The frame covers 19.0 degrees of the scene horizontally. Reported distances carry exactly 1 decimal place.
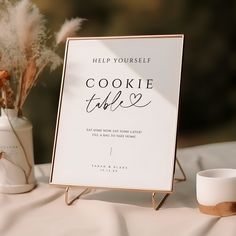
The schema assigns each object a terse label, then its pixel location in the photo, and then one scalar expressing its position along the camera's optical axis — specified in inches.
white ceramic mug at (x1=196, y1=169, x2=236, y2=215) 41.2
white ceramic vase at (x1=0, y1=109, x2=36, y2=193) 46.9
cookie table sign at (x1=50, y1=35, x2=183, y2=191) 43.4
